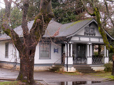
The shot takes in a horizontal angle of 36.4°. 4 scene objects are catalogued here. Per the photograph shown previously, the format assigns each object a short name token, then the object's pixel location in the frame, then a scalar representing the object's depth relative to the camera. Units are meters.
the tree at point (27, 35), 10.20
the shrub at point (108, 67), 20.12
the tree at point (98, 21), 15.53
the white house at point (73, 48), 18.44
